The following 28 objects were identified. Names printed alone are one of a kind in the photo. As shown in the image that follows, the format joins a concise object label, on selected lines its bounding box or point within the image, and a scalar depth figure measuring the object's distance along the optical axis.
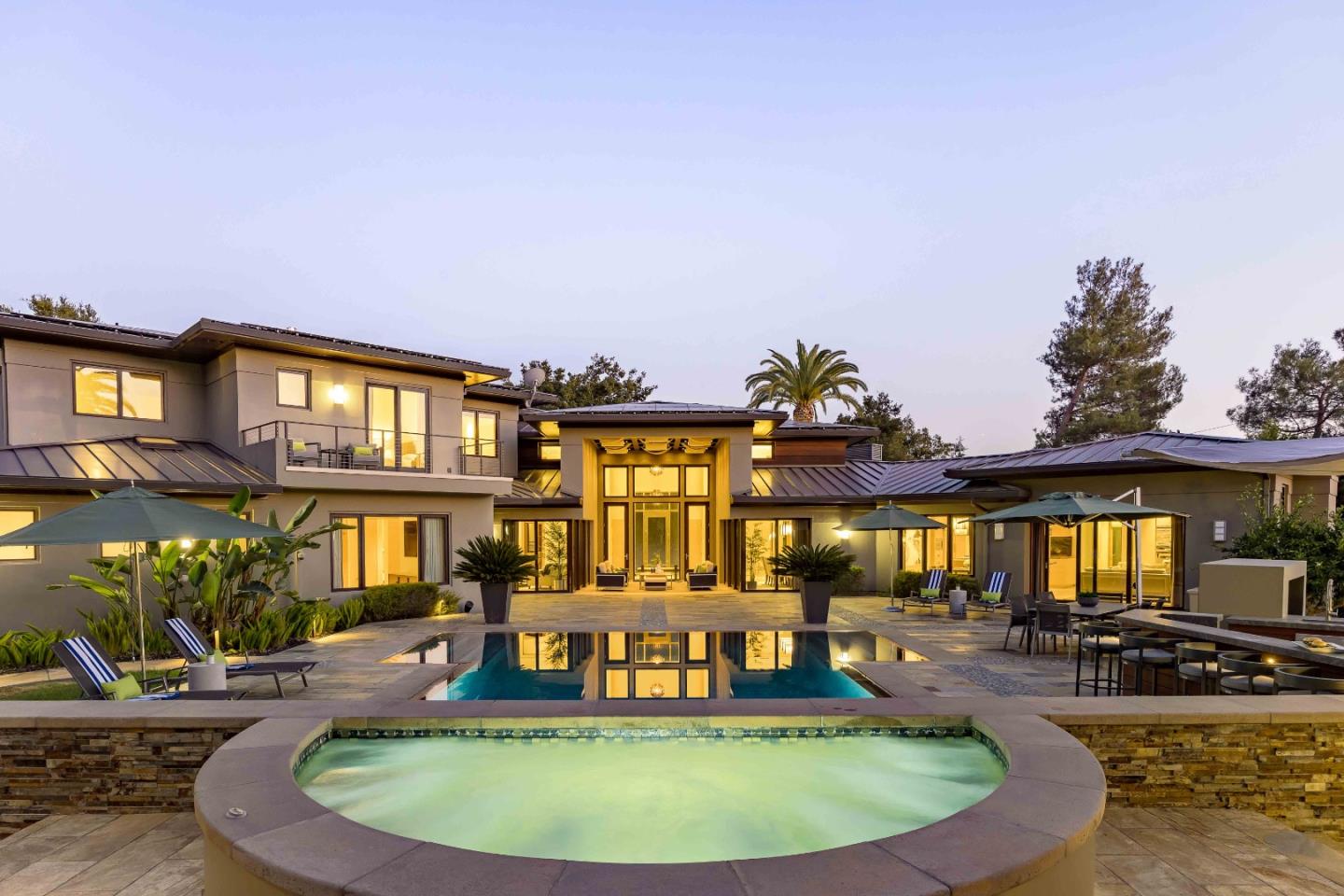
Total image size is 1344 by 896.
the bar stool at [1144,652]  7.99
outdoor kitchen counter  7.21
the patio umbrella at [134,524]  6.98
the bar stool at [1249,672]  6.74
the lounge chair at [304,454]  15.25
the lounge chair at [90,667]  7.34
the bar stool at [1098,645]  8.76
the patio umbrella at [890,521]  17.23
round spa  3.40
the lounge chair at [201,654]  8.70
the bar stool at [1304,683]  6.53
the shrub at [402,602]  15.70
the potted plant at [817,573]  14.80
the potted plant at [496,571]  15.11
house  14.18
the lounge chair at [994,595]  17.06
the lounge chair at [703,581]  21.84
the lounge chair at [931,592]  17.53
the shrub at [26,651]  10.76
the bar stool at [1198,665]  7.25
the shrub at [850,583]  21.31
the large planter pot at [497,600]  15.16
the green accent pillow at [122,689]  7.32
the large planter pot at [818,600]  14.80
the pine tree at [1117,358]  38.22
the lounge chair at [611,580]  21.73
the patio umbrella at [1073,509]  12.20
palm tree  35.56
